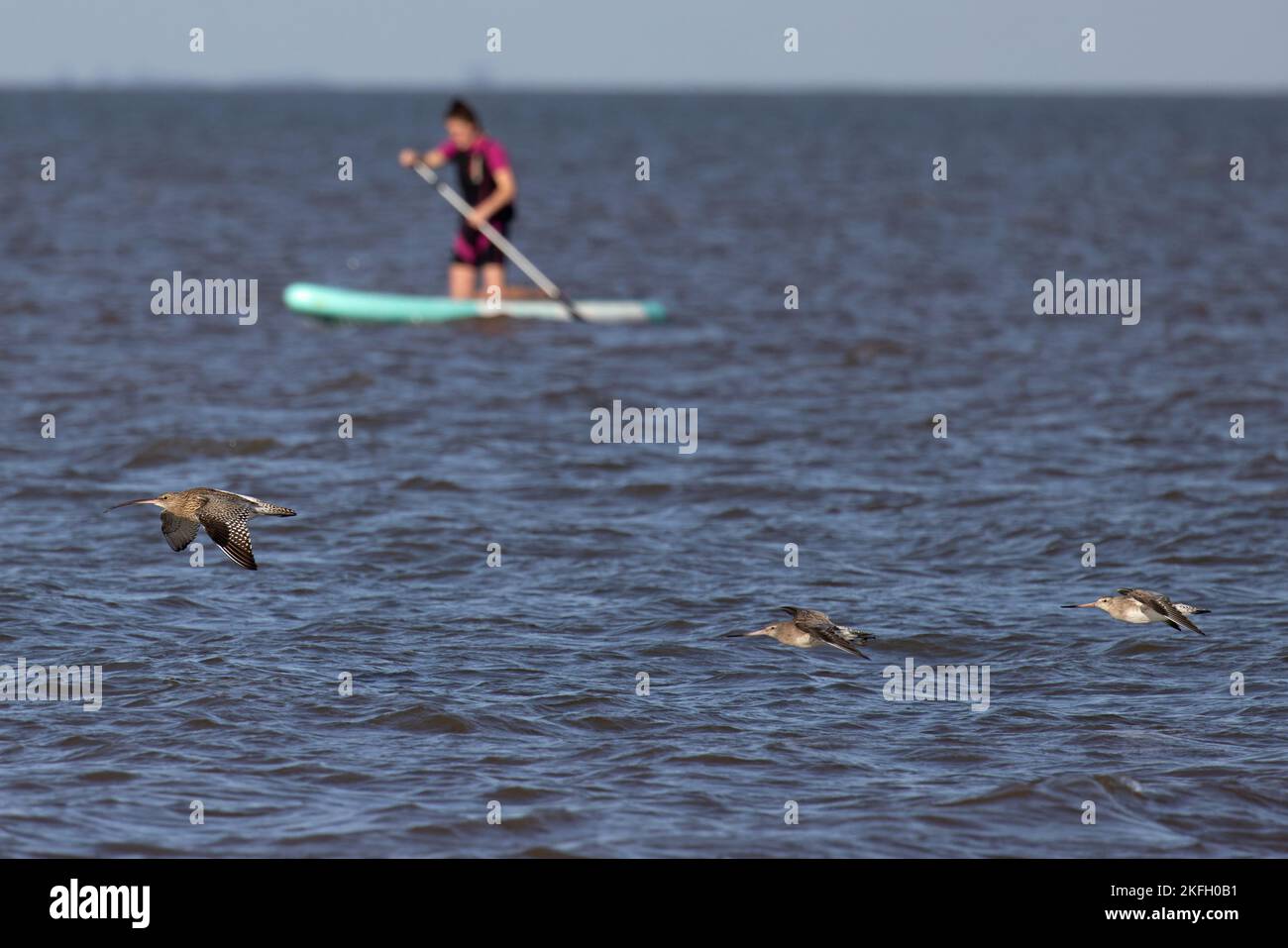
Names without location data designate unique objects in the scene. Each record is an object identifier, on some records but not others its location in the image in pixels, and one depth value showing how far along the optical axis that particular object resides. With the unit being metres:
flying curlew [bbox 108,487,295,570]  15.84
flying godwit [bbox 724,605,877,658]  15.62
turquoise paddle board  36.81
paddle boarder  34.22
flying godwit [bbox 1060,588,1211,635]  15.66
